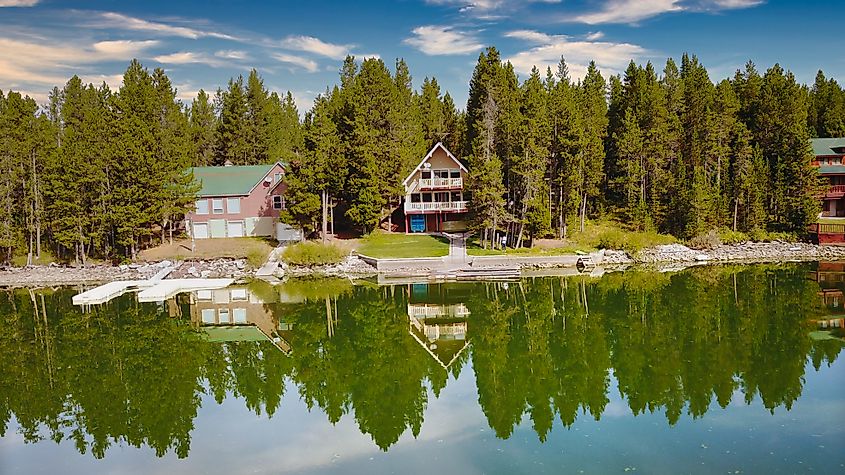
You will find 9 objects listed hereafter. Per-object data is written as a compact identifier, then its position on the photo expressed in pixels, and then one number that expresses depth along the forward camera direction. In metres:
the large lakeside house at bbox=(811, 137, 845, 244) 55.00
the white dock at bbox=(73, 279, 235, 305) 34.91
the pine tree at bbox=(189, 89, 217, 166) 66.75
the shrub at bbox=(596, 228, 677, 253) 45.53
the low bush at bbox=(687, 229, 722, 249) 47.72
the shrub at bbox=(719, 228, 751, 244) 49.05
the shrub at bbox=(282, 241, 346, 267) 43.12
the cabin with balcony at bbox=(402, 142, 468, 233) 50.84
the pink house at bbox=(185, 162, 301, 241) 51.66
